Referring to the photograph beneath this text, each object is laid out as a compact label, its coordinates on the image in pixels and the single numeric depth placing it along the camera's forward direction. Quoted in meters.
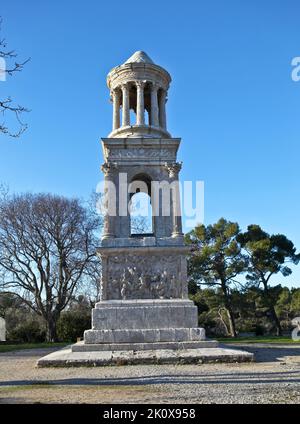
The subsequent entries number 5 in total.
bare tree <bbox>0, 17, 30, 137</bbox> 8.13
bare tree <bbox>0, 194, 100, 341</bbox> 29.05
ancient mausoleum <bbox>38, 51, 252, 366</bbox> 12.73
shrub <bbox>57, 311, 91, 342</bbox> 29.72
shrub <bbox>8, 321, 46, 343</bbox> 32.39
